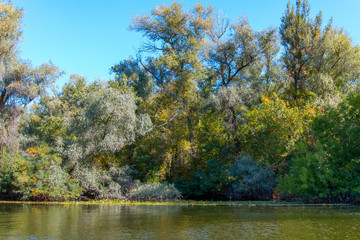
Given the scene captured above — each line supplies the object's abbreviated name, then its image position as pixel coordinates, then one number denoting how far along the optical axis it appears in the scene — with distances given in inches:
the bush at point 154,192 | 1108.5
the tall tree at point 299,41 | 1339.8
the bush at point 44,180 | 963.9
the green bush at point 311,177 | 889.5
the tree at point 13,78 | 1019.9
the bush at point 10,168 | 983.6
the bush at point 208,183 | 1165.1
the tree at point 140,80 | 1422.7
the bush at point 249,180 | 1080.8
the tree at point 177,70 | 1342.3
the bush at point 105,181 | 1061.1
